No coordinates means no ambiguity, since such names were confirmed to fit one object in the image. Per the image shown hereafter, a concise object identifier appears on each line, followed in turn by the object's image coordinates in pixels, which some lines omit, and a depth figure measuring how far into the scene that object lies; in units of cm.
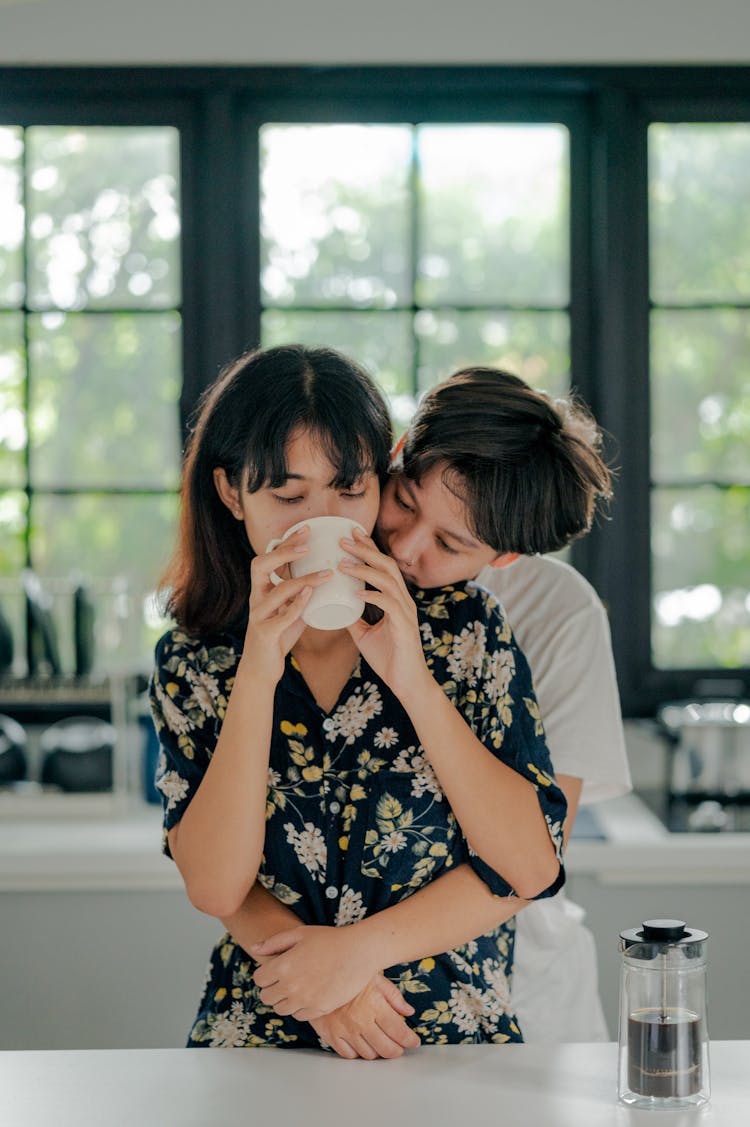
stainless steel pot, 278
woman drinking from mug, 129
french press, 108
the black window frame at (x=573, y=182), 298
